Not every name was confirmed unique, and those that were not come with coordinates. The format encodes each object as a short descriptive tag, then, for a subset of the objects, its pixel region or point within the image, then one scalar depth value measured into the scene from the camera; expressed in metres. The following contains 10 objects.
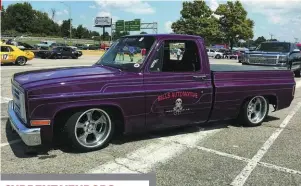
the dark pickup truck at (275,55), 16.17
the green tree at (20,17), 135.12
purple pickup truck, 4.68
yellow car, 23.39
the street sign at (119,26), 77.94
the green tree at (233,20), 65.75
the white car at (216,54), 55.09
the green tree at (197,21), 63.06
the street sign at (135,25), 75.88
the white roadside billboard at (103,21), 95.69
